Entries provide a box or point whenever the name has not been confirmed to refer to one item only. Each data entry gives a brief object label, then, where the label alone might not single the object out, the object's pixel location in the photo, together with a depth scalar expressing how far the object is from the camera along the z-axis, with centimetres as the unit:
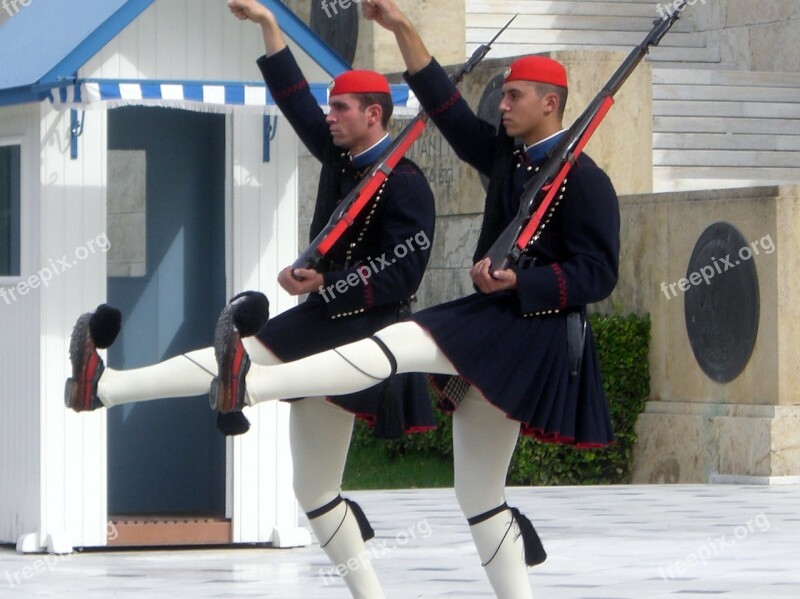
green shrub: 2380
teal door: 1664
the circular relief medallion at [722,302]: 2261
